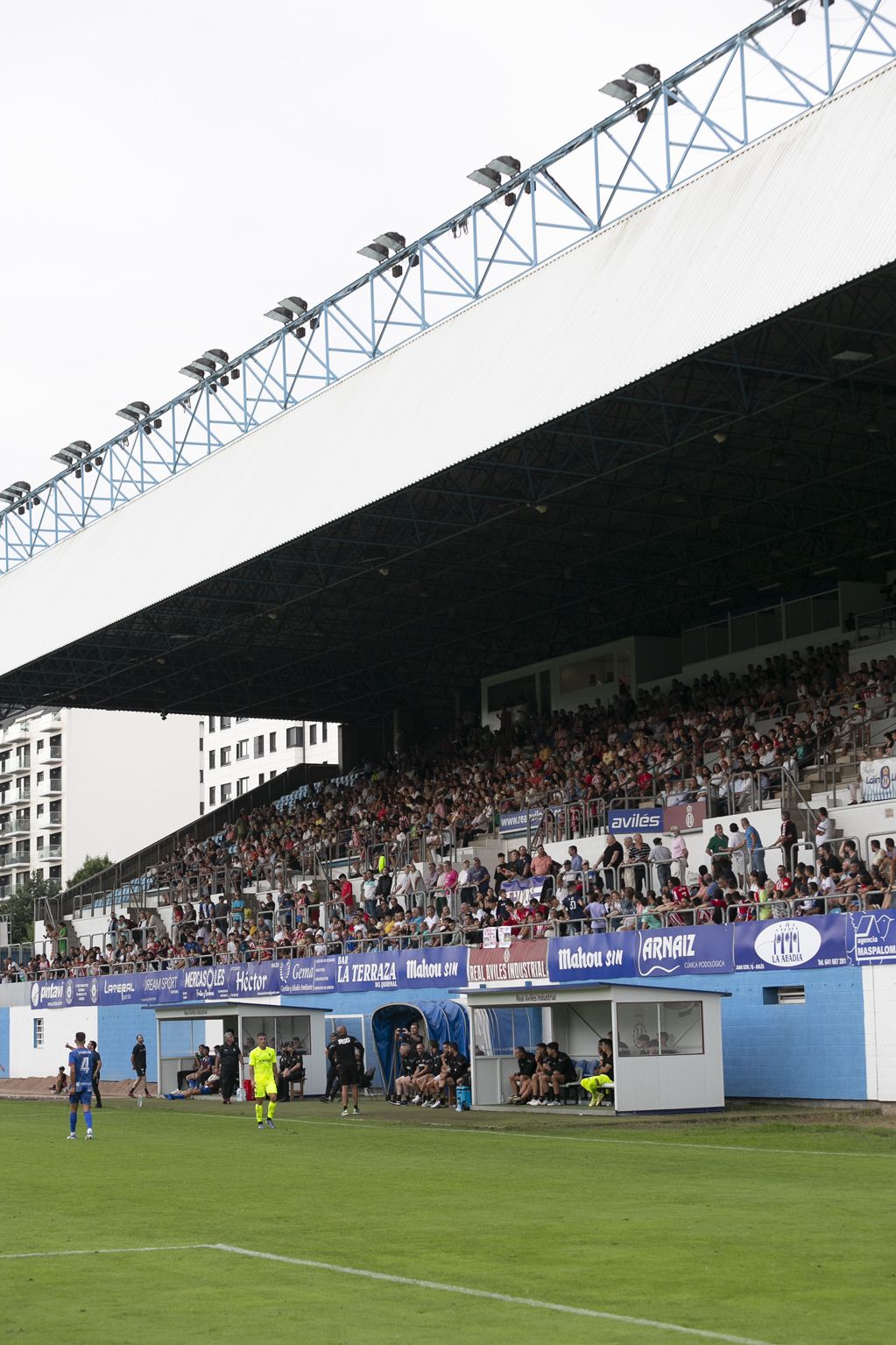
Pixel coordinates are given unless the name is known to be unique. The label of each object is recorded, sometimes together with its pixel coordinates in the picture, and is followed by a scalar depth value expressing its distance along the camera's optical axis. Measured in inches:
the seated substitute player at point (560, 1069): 1278.3
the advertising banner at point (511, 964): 1312.7
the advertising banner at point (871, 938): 1112.8
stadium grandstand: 1192.2
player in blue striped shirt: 1121.4
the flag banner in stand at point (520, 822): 1745.8
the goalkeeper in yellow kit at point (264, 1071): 1199.6
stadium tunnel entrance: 1465.3
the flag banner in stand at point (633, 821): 1533.0
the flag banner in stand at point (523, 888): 1531.7
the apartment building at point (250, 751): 4869.6
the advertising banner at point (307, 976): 1680.6
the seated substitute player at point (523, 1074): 1305.4
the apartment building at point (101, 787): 5344.5
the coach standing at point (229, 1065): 1518.2
